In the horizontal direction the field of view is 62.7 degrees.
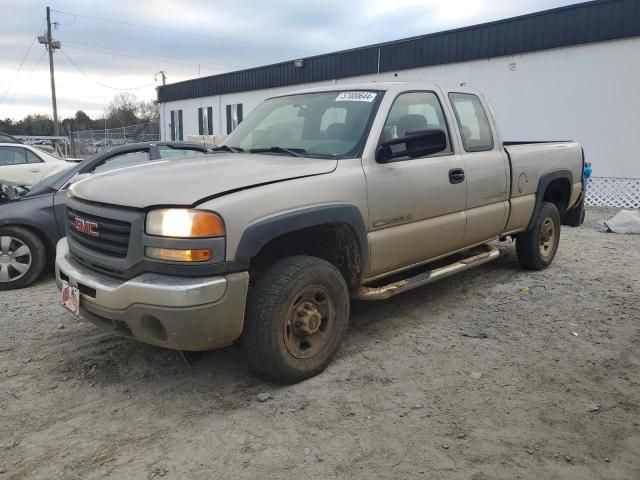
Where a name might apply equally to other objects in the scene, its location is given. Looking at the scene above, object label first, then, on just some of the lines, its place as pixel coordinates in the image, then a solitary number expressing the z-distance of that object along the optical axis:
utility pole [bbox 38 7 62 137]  33.09
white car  10.44
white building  12.23
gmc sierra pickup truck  2.85
